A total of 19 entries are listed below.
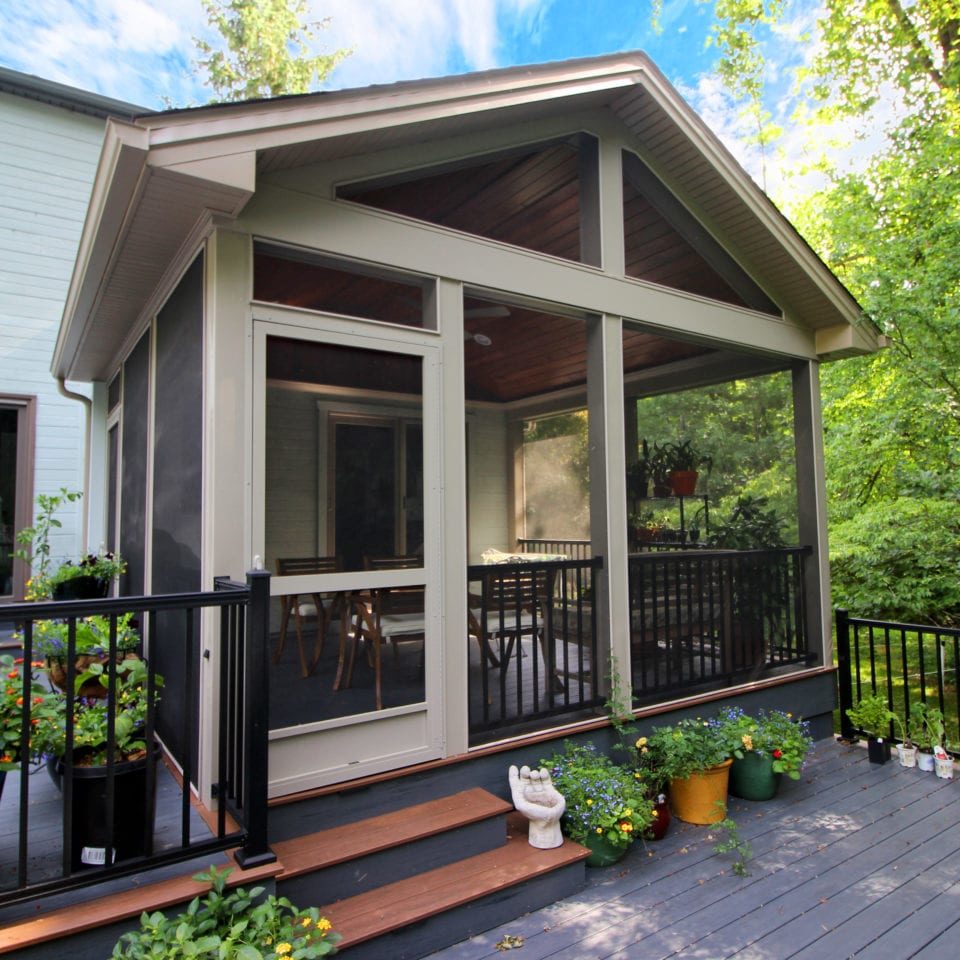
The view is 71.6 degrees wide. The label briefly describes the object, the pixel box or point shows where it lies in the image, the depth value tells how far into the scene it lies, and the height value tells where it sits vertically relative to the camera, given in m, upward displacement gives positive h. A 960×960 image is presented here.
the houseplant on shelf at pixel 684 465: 5.63 +0.50
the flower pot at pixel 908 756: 4.24 -1.51
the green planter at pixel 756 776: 3.76 -1.44
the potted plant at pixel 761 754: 3.72 -1.30
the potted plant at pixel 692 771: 3.47 -1.29
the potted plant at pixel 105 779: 2.15 -0.81
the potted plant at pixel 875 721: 4.32 -1.37
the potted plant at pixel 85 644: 2.95 -0.52
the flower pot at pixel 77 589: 4.29 -0.35
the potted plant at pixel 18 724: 2.13 -0.62
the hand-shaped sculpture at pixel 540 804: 2.90 -1.23
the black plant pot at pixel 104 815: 2.16 -0.92
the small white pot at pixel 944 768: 4.04 -1.51
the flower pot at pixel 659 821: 3.30 -1.48
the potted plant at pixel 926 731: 4.17 -1.38
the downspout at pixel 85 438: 5.88 +0.86
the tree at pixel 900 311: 6.02 +1.89
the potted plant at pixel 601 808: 2.98 -1.29
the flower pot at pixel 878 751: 4.30 -1.49
